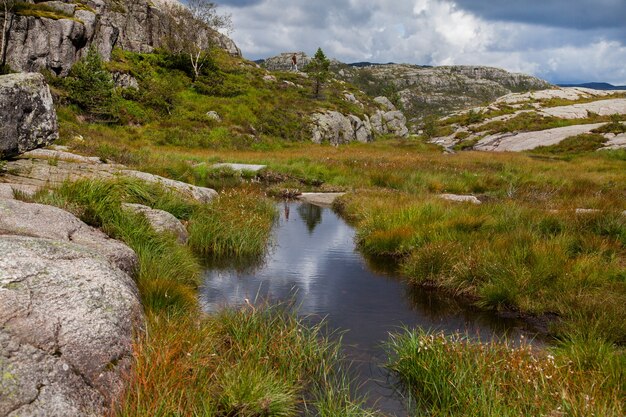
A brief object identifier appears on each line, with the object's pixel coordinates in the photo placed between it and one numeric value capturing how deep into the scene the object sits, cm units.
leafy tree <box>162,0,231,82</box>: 6269
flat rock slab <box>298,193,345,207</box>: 2080
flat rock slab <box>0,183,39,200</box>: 844
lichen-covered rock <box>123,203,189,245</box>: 1016
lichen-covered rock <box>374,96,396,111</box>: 9512
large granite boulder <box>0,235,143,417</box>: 364
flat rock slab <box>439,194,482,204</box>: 1739
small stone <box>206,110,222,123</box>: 4889
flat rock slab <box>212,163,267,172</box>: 2660
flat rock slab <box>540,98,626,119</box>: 7519
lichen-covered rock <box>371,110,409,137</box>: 7856
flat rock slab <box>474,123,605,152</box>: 5000
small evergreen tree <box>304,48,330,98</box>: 7875
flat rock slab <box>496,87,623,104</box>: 11360
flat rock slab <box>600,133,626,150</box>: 4106
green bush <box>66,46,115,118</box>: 3925
